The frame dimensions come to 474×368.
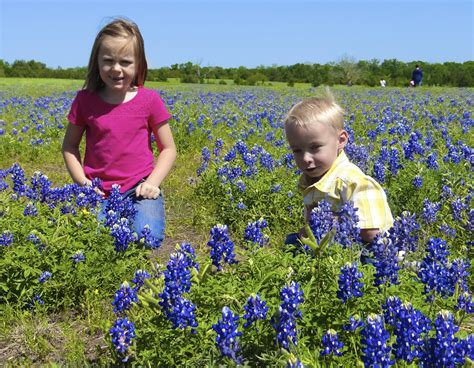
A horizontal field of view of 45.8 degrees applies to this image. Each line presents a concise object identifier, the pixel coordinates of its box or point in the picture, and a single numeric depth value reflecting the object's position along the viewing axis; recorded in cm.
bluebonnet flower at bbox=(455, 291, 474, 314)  265
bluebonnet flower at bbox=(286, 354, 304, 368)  205
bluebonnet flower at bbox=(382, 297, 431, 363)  223
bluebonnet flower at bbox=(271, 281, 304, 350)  246
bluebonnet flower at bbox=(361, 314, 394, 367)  210
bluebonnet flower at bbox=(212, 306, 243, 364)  240
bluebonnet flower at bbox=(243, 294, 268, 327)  255
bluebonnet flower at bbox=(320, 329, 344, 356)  245
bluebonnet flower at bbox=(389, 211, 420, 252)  320
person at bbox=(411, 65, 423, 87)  3838
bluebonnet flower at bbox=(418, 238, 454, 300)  268
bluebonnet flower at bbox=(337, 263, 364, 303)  259
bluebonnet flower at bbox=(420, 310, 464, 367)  209
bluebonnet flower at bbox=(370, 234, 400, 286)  274
